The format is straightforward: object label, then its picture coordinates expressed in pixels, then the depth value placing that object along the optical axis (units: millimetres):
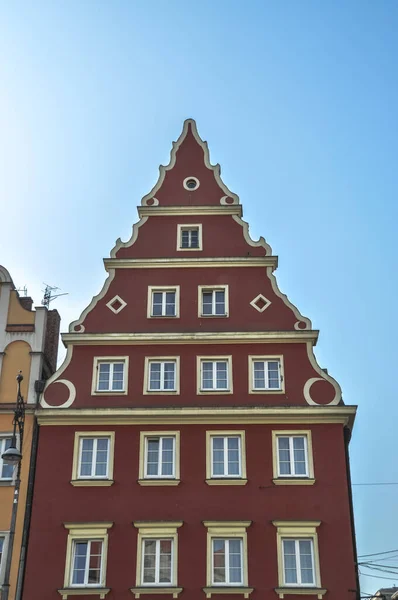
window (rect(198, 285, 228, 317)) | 33219
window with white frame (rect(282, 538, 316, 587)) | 27703
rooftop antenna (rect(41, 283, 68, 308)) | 38031
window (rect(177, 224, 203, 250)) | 35031
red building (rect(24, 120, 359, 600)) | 28125
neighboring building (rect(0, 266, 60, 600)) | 29078
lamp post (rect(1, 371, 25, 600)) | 24188
